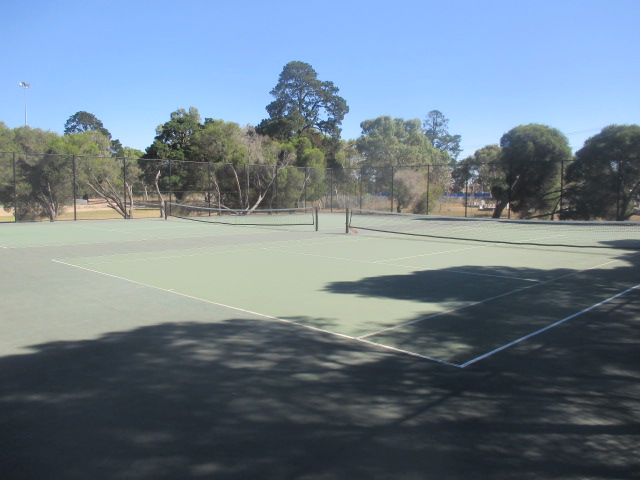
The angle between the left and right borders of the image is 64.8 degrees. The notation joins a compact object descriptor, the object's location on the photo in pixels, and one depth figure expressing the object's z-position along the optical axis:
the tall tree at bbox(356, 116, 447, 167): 49.72
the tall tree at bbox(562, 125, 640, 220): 24.64
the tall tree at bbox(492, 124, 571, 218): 28.11
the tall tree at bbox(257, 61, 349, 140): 63.94
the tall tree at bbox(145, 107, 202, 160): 35.56
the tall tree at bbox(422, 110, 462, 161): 95.06
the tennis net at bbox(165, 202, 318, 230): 26.82
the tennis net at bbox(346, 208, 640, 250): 17.03
